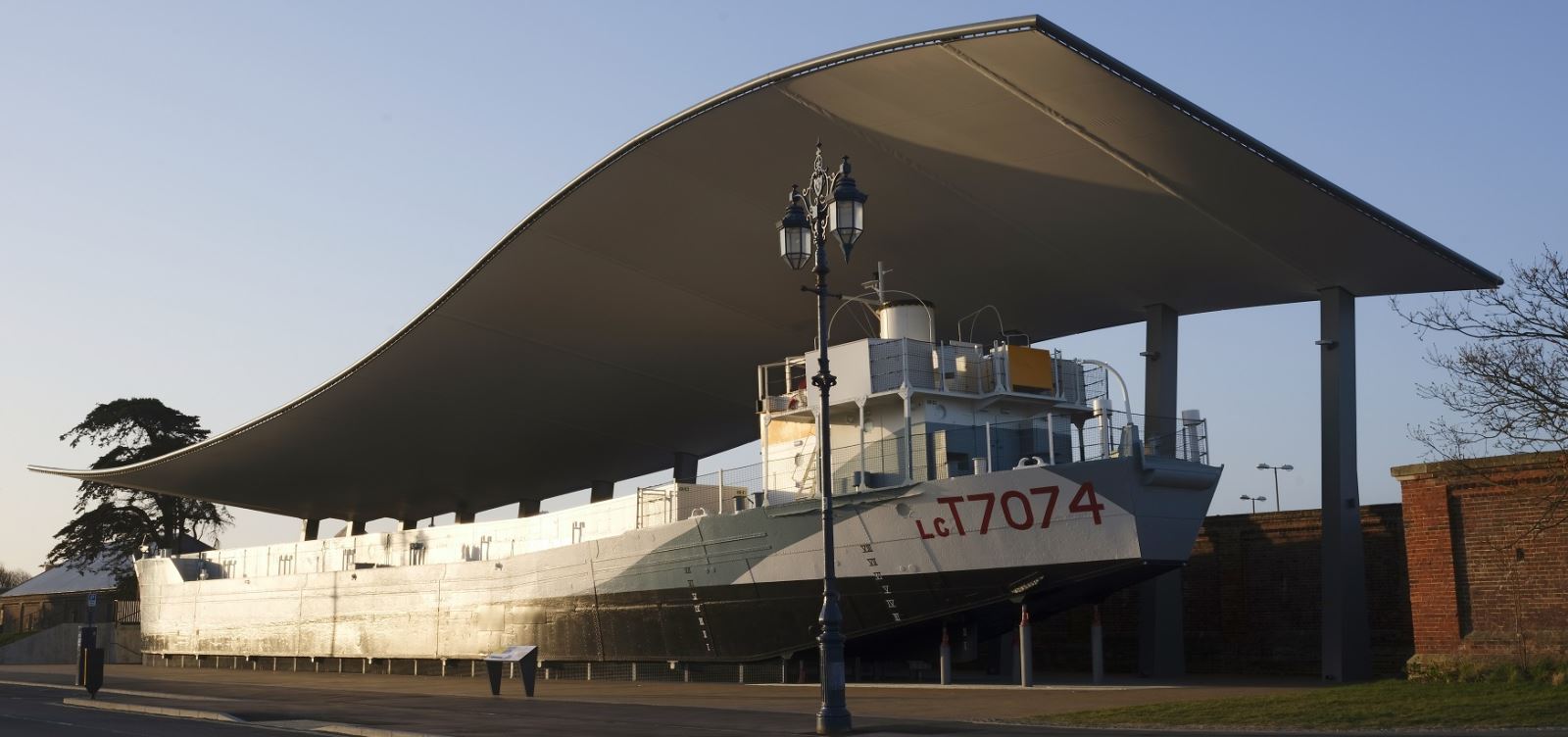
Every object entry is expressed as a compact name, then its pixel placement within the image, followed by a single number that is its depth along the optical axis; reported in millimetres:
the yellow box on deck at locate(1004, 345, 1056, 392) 26641
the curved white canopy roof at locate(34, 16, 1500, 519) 23641
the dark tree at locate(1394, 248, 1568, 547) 20047
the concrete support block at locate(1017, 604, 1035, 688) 23703
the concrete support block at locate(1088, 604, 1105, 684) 24938
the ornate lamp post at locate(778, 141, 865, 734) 16281
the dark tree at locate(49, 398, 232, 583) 67375
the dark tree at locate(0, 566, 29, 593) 178725
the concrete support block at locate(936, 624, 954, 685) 25688
